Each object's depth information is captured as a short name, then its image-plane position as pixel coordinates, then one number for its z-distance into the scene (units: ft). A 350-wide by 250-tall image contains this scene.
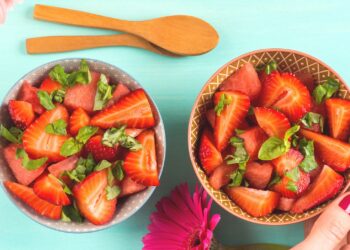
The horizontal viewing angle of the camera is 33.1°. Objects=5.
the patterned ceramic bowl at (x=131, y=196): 2.59
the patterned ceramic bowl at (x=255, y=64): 2.57
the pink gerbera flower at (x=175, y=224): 2.84
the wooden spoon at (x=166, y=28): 2.94
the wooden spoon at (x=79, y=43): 2.96
